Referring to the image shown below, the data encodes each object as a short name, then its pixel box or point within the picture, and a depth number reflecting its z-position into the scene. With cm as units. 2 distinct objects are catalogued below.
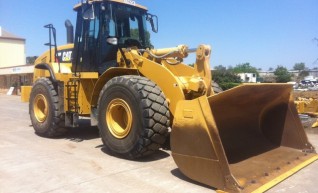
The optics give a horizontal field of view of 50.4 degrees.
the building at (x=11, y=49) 5259
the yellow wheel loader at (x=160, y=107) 395
